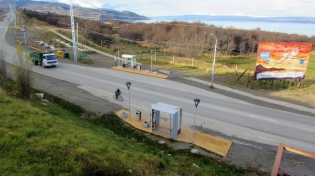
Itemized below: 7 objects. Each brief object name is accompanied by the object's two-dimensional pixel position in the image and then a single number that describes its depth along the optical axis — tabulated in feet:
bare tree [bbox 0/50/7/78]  62.22
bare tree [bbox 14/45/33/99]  48.78
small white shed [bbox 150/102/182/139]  42.17
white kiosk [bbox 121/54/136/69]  98.31
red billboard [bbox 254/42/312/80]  75.05
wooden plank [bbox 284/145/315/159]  30.55
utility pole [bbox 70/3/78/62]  105.40
